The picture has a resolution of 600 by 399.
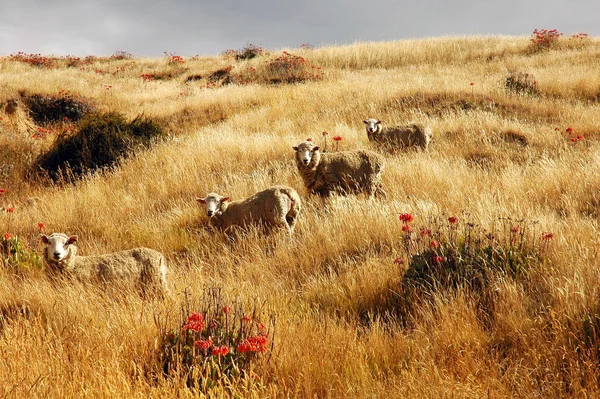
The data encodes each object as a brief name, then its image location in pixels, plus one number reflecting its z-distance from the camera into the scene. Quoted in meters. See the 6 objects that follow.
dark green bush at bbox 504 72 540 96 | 29.81
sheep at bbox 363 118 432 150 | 20.36
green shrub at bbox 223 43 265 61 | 58.97
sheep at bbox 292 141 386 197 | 14.68
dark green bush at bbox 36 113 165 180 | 22.20
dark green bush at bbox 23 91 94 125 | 33.47
